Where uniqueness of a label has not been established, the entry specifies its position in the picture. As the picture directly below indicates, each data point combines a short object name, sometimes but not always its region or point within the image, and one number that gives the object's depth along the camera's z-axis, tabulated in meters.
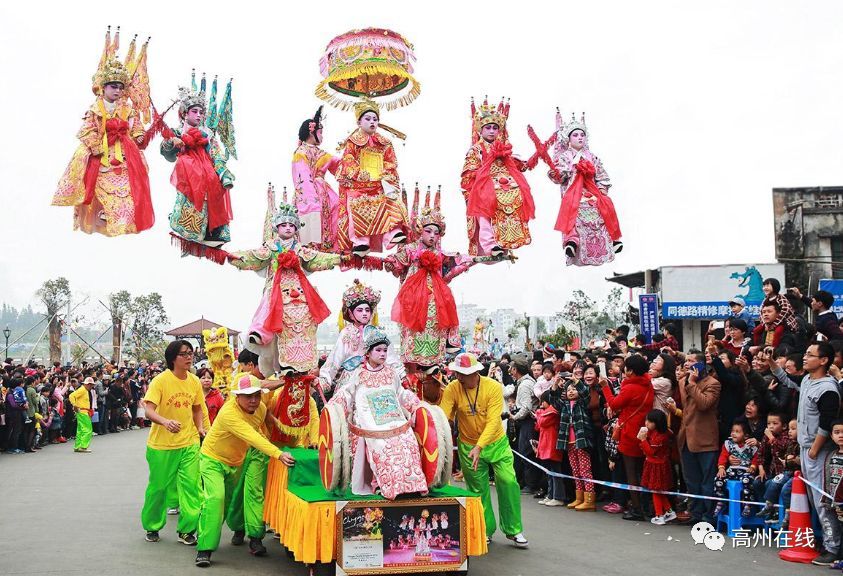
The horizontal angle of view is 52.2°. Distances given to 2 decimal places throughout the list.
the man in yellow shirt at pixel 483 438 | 7.09
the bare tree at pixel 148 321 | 42.67
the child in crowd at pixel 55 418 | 18.44
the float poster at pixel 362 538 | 5.68
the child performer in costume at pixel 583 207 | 7.71
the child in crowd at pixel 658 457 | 8.12
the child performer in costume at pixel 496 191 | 7.86
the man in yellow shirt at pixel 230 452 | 6.52
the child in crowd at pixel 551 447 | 9.45
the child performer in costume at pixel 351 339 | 6.91
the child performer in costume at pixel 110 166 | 6.78
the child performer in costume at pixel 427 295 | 7.52
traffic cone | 6.50
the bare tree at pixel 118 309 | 34.34
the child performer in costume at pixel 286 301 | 7.15
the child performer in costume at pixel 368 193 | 7.70
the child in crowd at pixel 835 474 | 6.05
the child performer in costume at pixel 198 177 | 7.24
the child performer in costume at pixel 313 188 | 8.16
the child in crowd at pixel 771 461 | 7.00
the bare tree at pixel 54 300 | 32.69
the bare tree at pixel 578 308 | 36.38
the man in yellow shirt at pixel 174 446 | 7.21
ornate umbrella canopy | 7.83
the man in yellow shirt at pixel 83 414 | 16.42
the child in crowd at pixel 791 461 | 6.79
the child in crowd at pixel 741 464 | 7.23
